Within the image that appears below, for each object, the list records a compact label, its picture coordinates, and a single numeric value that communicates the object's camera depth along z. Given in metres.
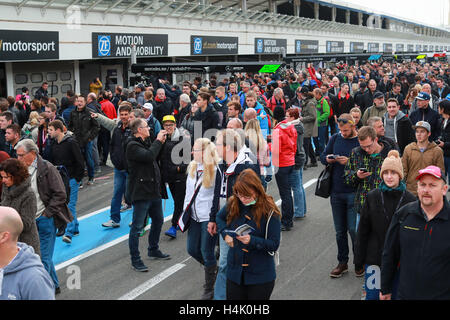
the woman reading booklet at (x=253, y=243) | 4.26
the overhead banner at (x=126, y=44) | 21.95
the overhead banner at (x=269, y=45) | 36.67
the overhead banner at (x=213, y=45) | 29.19
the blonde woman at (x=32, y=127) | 9.50
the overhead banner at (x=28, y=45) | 17.31
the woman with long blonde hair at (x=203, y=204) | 5.62
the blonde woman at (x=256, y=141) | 7.09
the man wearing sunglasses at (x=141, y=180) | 6.50
